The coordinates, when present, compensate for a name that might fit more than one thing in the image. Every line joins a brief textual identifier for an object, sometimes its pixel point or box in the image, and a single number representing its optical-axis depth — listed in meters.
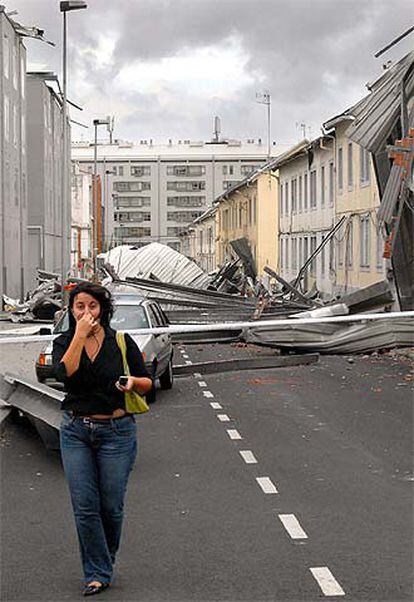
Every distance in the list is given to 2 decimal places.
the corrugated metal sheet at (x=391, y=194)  19.92
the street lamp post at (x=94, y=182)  58.83
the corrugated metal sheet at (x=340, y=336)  22.06
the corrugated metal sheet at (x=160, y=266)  53.88
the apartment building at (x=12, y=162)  41.06
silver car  14.89
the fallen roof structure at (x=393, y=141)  19.59
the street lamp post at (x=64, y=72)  33.66
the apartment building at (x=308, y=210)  39.84
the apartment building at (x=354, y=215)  32.12
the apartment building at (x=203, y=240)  88.06
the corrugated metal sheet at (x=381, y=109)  19.73
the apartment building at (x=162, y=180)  132.00
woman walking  5.75
